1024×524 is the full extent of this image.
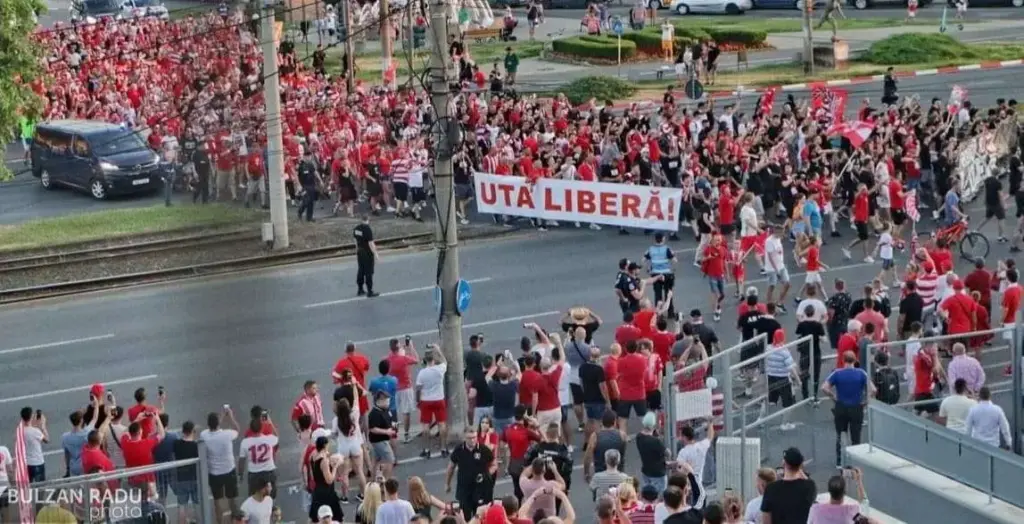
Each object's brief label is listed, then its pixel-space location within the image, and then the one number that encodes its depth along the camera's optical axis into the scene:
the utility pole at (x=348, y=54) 46.28
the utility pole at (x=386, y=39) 50.25
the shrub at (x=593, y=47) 56.44
